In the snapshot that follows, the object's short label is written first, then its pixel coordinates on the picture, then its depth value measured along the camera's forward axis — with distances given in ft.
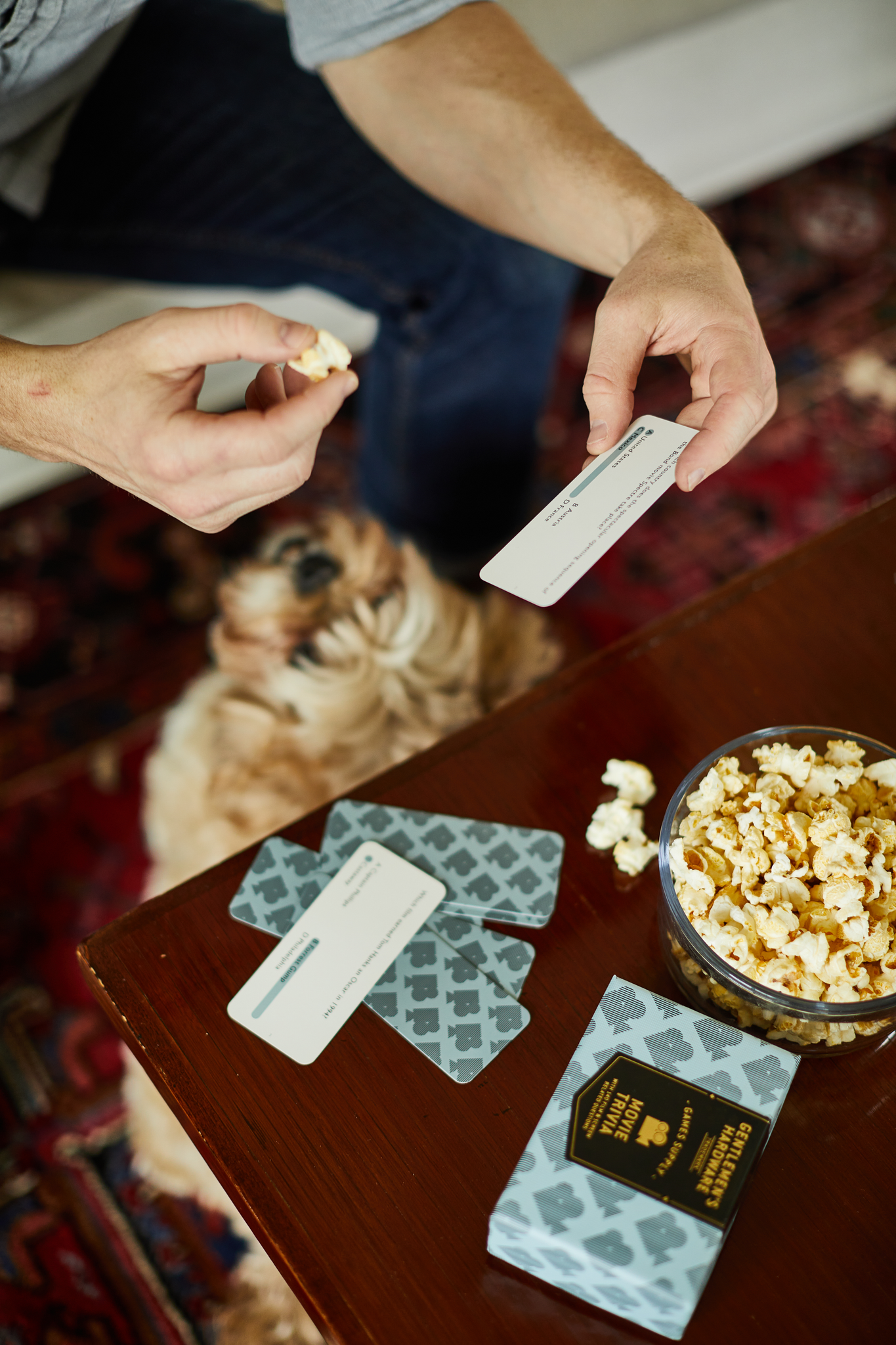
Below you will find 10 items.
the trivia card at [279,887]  2.23
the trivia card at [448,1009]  2.06
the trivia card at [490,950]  2.16
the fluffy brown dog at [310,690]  3.22
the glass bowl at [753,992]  1.77
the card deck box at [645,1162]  1.71
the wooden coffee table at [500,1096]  1.82
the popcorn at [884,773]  2.05
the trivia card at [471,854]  2.24
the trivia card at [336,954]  2.09
